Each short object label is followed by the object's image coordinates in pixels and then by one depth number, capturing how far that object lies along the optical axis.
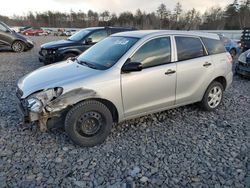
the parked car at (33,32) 34.37
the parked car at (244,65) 6.14
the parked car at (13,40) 10.33
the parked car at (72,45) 6.76
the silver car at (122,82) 2.73
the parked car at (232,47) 10.36
